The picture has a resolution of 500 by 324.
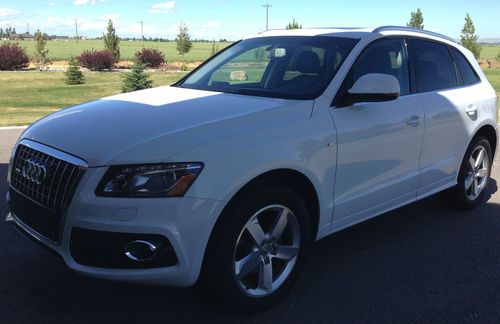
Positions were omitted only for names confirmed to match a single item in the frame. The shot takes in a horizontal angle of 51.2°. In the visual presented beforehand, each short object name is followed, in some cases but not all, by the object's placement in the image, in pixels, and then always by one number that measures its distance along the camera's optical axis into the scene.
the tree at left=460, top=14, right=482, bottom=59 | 41.19
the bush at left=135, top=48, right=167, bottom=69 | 48.26
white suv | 2.80
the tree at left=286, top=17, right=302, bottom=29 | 50.16
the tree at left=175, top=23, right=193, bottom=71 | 58.44
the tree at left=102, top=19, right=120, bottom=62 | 50.16
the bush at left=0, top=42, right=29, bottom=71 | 41.19
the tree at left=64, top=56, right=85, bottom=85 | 29.33
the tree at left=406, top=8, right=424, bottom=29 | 44.59
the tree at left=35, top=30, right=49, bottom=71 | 45.25
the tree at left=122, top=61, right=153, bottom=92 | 20.83
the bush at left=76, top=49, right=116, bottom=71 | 43.78
